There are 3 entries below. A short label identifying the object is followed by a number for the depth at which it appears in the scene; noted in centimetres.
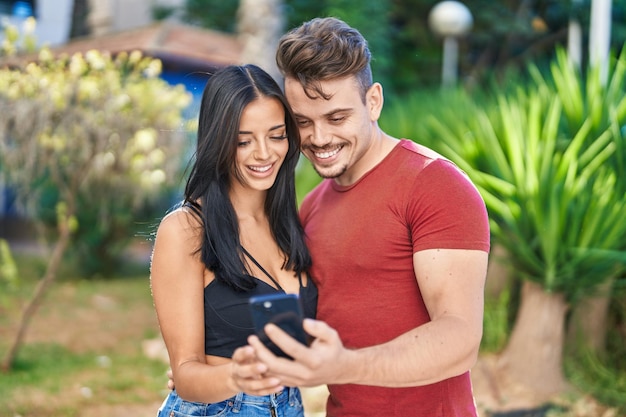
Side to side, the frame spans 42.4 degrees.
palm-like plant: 528
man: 207
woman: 229
